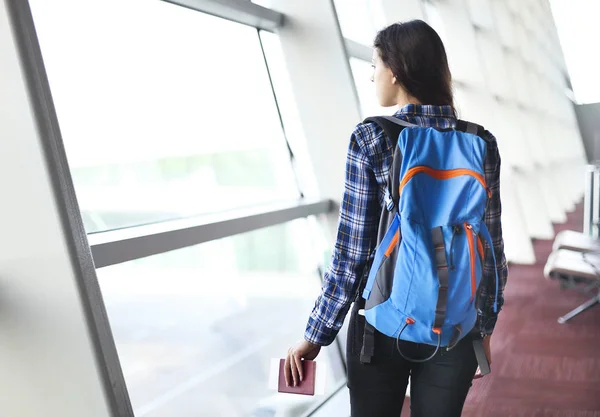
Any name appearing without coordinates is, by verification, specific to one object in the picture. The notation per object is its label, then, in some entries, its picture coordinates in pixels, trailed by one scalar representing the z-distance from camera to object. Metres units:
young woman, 1.38
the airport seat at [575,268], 4.48
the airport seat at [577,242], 5.15
